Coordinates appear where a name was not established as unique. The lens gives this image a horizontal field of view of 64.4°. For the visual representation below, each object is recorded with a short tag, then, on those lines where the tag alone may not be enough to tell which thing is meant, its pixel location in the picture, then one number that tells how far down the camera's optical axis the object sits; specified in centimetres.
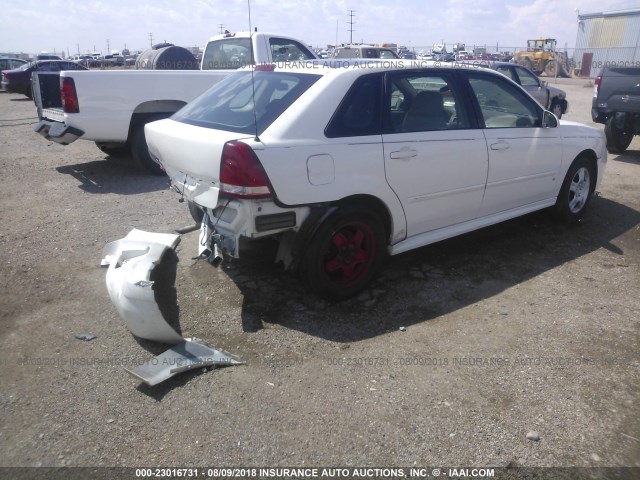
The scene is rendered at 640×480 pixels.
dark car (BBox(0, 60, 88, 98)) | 1945
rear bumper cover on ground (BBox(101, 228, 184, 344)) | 328
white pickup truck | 702
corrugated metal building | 3544
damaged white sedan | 336
